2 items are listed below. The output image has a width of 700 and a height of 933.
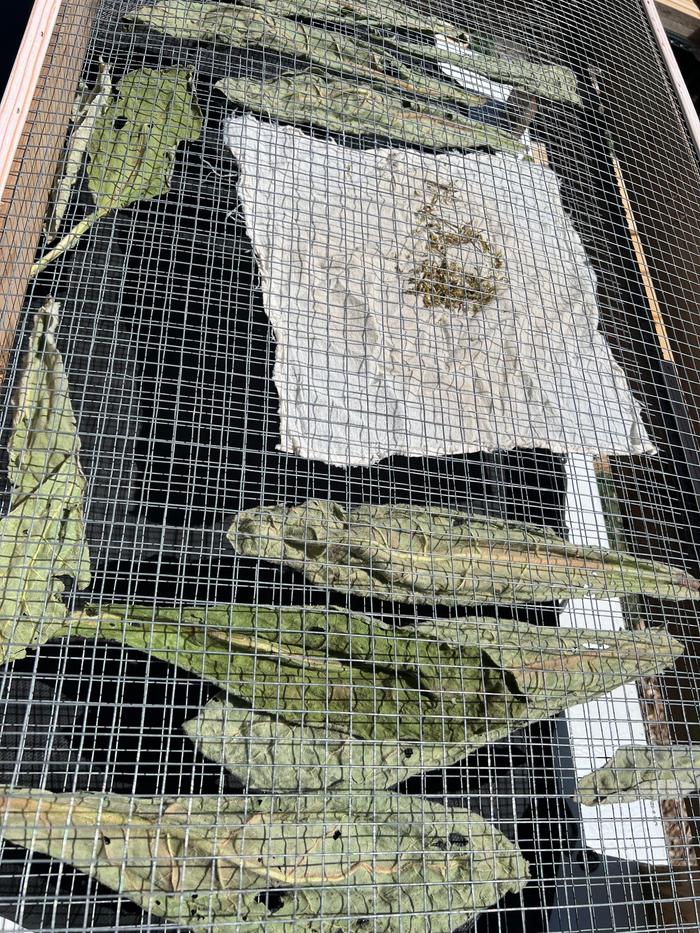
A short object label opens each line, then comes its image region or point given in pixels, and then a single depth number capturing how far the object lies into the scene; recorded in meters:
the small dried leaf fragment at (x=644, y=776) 0.82
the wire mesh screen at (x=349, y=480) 0.73
